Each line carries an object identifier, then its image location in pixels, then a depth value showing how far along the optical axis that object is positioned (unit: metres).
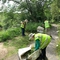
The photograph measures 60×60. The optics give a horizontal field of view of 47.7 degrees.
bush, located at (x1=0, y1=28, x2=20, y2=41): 5.72
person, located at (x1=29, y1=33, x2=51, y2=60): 2.75
